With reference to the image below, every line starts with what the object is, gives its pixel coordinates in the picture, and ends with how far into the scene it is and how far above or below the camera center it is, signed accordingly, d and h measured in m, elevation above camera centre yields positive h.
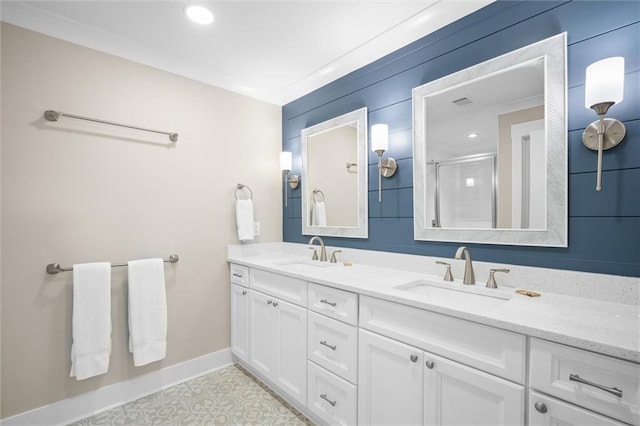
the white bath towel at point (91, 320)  1.80 -0.68
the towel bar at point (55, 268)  1.78 -0.34
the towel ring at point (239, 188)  2.66 +0.22
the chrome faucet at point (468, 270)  1.55 -0.31
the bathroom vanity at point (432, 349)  0.89 -0.55
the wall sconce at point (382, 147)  1.98 +0.44
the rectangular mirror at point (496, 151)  1.35 +0.32
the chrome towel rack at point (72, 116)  1.78 +0.61
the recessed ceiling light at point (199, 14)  1.73 +1.20
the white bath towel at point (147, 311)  2.00 -0.69
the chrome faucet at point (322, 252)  2.38 -0.33
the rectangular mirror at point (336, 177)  2.22 +0.29
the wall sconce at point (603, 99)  1.10 +0.43
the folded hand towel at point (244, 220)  2.58 -0.07
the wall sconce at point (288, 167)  2.79 +0.43
